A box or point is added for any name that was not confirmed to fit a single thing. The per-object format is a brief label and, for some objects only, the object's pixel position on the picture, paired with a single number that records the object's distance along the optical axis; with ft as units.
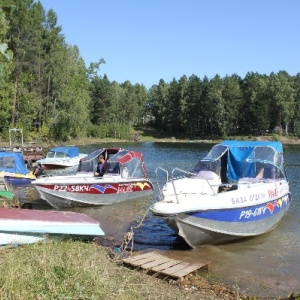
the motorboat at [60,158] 117.19
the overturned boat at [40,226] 33.58
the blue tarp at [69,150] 121.70
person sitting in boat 63.21
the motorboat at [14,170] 80.69
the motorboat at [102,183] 56.54
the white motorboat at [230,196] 36.94
